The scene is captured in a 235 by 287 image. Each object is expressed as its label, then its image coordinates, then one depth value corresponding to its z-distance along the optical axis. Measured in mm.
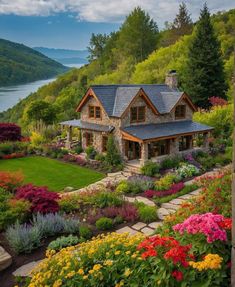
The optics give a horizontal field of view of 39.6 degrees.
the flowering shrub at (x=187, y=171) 18106
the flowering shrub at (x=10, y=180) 12984
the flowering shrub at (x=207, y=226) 4809
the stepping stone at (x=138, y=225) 10709
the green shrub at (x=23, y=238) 8812
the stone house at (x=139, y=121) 21062
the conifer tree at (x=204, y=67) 34250
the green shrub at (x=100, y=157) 21672
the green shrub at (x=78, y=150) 24078
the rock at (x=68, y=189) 16250
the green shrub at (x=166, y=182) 15746
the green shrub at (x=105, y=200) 12602
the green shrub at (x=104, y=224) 10469
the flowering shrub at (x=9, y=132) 26453
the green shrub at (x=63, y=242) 8727
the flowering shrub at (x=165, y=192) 14684
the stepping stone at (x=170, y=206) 12970
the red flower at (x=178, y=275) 4419
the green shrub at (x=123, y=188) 15328
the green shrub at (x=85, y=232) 9612
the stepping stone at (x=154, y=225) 10764
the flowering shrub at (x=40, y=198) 10672
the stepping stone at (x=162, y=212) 11841
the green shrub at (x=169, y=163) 20047
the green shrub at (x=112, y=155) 20891
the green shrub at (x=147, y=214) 11190
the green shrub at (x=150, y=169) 18688
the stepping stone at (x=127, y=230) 10320
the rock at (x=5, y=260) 8133
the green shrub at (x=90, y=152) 22545
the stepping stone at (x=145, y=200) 13688
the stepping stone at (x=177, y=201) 13657
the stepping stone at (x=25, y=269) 7863
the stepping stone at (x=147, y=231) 10172
